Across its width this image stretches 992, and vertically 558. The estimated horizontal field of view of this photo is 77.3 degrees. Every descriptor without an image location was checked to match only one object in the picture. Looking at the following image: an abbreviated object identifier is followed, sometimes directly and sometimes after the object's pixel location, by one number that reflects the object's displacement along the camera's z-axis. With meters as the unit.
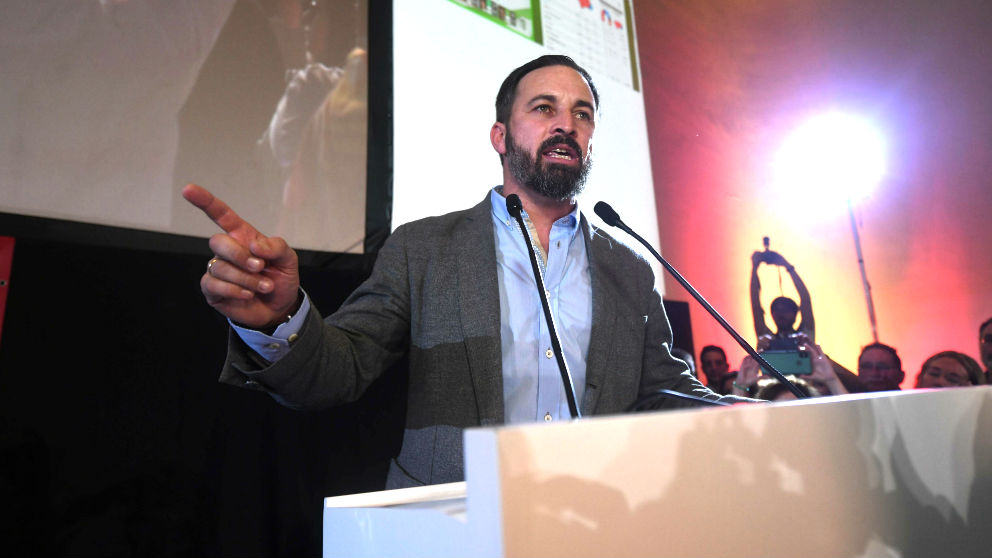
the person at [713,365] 2.81
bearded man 0.96
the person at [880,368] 2.75
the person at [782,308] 3.06
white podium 0.39
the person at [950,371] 2.56
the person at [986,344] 2.72
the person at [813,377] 1.95
